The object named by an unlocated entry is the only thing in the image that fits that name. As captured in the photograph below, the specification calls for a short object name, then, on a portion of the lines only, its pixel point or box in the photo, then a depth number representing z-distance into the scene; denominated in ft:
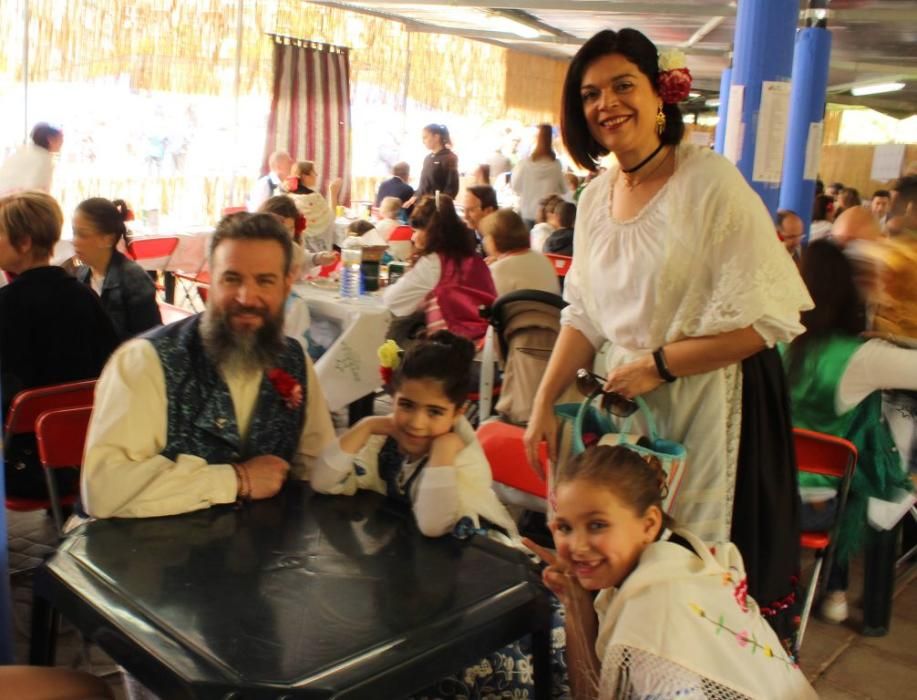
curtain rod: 33.81
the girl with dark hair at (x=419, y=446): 6.74
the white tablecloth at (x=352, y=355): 15.44
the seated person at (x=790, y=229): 19.50
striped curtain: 34.22
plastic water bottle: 16.87
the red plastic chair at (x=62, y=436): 8.66
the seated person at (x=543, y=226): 23.72
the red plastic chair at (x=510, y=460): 8.57
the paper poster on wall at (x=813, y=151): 22.99
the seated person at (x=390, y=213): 26.32
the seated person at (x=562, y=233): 21.35
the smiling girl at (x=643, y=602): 5.10
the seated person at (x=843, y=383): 10.05
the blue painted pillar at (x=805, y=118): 23.17
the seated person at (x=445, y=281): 16.06
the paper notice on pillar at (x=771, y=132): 14.64
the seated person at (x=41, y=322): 10.61
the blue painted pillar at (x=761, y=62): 14.75
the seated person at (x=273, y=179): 27.55
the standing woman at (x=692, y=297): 6.53
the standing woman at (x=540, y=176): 29.94
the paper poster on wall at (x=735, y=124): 14.92
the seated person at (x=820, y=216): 26.17
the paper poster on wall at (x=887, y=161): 47.37
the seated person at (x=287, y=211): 17.13
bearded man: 6.31
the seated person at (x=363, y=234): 21.21
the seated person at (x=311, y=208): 22.81
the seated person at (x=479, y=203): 22.79
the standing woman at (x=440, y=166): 31.27
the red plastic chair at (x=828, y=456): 9.32
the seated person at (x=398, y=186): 32.78
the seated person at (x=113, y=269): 12.92
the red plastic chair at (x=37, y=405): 9.72
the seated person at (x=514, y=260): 16.03
